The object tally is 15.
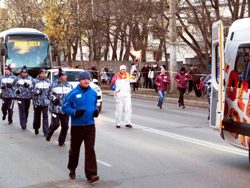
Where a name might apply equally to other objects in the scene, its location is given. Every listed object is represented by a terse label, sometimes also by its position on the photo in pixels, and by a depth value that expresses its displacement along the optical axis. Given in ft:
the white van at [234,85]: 28.89
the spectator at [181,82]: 72.43
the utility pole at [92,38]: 125.95
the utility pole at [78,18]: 132.36
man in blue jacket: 26.13
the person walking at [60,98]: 37.88
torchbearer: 48.70
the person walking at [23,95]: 48.39
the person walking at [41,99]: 43.75
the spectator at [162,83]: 70.49
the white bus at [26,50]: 95.71
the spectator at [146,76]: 113.09
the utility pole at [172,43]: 93.31
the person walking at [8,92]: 51.62
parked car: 62.99
